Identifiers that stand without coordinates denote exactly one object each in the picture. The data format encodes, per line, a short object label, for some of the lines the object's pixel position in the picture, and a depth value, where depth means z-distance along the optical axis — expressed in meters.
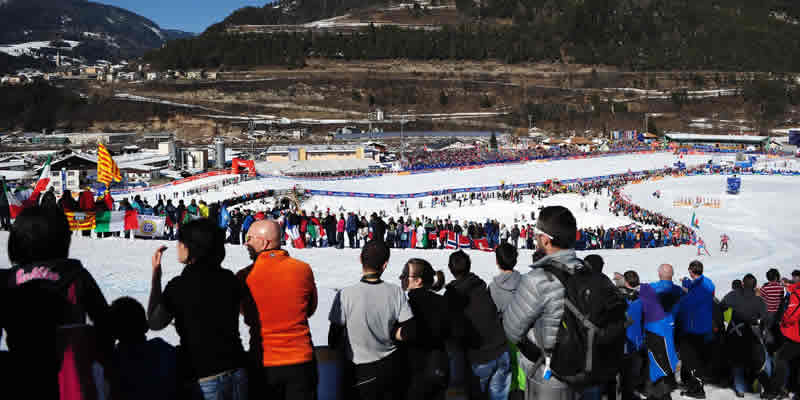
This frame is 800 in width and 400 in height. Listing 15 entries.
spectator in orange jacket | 3.56
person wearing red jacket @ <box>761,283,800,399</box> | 5.65
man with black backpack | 3.27
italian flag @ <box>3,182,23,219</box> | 13.33
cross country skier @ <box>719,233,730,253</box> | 21.92
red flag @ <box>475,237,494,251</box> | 17.17
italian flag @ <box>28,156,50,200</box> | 12.74
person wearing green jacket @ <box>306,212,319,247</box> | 15.99
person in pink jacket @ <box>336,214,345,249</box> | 16.20
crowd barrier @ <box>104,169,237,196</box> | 32.53
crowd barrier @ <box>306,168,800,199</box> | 35.09
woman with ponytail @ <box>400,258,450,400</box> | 4.02
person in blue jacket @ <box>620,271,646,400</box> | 5.27
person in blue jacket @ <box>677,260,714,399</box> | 5.66
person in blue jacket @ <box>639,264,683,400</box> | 5.23
